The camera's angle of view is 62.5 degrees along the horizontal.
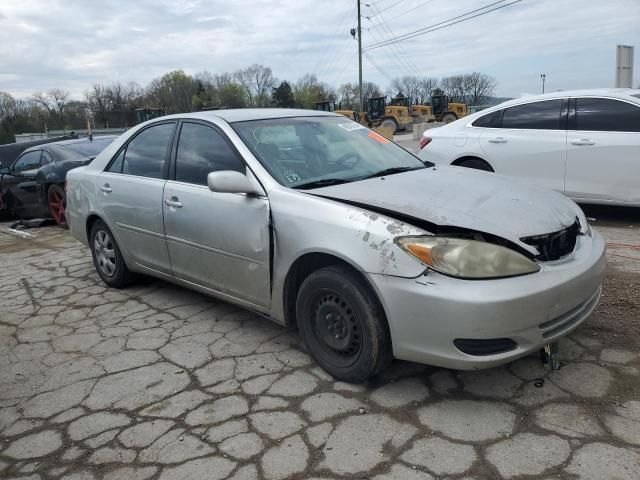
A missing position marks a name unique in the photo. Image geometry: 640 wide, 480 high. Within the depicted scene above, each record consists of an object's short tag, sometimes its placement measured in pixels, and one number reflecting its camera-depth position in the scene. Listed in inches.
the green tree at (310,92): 2869.1
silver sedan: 96.7
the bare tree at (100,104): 2532.0
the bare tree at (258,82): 3301.4
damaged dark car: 316.8
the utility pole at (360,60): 1560.3
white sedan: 222.7
